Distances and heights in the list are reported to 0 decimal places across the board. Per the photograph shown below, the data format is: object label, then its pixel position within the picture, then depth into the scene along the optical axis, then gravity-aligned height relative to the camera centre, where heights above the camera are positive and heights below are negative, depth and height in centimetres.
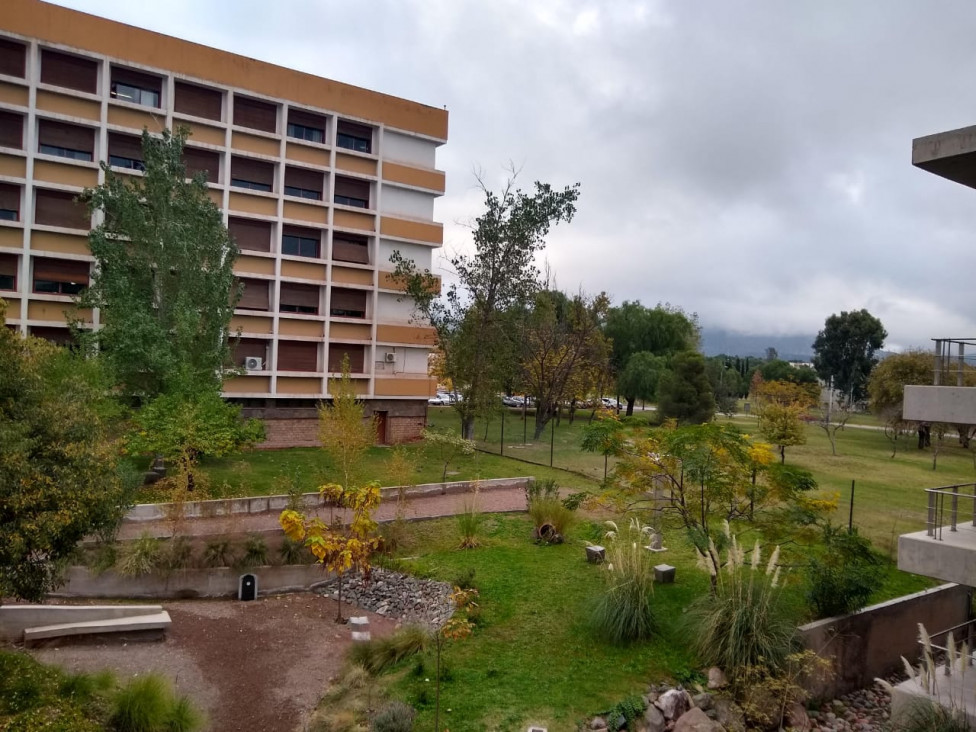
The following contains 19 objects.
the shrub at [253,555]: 1323 -387
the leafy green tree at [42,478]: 727 -144
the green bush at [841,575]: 1017 -291
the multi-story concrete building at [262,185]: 2327 +734
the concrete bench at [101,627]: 1030 -432
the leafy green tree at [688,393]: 3991 -71
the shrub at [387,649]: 1009 -435
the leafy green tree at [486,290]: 2970 +380
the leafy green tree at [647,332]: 5828 +425
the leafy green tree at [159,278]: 2012 +266
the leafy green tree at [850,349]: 6425 +392
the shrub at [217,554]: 1316 -384
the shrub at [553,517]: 1568 -337
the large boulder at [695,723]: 786 -408
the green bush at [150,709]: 776 -420
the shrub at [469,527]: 1525 -362
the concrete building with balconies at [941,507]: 772 -138
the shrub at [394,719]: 782 -417
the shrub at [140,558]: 1245 -379
